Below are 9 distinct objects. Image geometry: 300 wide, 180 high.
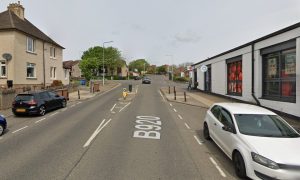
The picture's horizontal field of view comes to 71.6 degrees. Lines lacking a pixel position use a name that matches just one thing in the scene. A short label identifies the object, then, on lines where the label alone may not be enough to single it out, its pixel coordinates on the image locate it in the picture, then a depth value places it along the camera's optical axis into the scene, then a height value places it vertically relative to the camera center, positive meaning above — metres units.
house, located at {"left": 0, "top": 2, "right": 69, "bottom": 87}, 20.26 +3.43
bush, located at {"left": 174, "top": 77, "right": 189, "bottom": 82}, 54.70 +1.37
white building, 11.02 +0.85
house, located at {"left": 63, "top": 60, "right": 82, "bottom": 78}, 74.12 +5.09
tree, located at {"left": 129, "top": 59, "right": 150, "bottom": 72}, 116.50 +10.91
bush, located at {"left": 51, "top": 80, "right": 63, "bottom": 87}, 25.60 +0.15
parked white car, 4.31 -1.40
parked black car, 11.97 -1.14
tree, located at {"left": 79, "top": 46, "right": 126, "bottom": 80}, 71.59 +10.00
